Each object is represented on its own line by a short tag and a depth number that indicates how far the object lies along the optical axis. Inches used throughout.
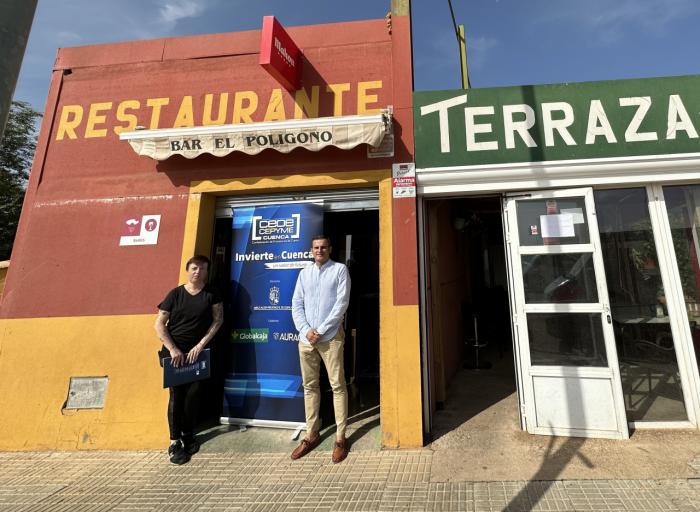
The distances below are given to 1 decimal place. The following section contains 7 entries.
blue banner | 153.1
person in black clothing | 137.1
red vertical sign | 147.7
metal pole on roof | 307.1
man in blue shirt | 132.1
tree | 536.1
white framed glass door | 132.6
